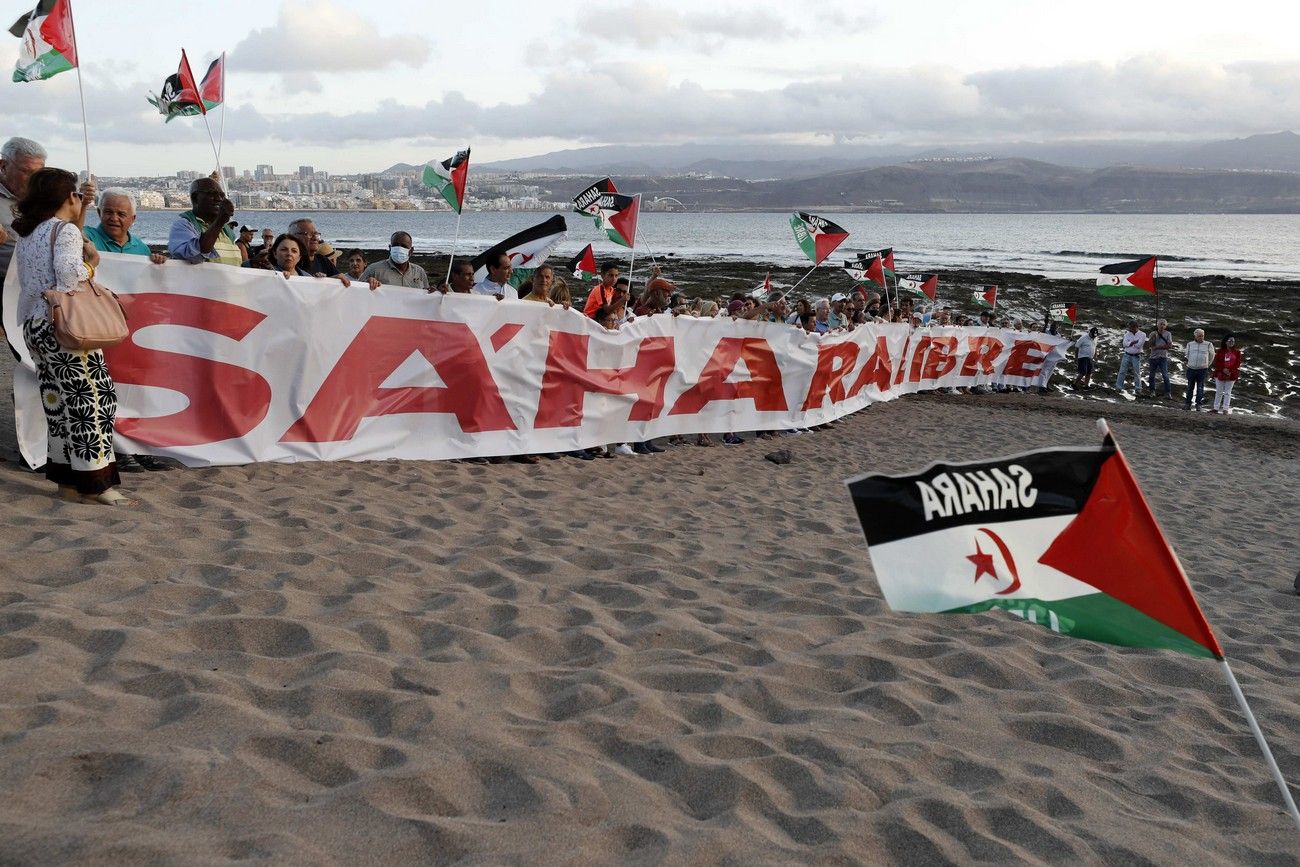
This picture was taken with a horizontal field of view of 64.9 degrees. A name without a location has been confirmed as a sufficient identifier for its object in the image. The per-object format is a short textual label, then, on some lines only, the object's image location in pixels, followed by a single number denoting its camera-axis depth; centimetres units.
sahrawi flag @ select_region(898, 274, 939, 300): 2411
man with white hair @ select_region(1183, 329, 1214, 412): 2166
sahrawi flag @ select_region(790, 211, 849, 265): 1535
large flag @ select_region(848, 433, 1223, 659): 271
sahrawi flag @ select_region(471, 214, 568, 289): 1064
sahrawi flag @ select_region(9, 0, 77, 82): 877
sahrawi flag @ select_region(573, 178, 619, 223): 1280
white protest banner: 698
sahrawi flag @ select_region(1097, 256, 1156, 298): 2142
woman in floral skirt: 555
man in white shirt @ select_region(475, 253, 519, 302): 980
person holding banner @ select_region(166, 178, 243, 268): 709
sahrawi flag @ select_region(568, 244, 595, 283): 1570
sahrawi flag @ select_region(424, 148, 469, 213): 1005
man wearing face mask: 893
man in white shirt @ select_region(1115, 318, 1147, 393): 2347
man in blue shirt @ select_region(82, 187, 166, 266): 681
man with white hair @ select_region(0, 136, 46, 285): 631
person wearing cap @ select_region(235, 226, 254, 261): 1263
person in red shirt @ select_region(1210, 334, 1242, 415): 2138
